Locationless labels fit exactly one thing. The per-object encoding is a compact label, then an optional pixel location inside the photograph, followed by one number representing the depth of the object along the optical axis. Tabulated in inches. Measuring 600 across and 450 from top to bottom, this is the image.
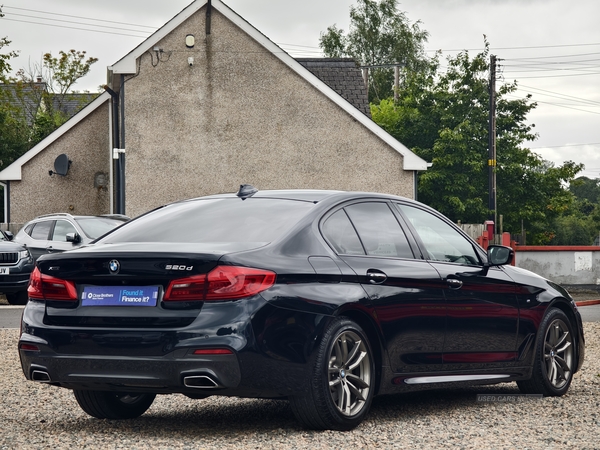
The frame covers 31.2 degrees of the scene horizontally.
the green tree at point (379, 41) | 2684.5
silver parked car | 805.2
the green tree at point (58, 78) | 2471.7
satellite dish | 1332.4
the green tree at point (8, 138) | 1797.4
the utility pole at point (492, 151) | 1642.5
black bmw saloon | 230.2
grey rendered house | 1203.2
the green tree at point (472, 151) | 1974.7
